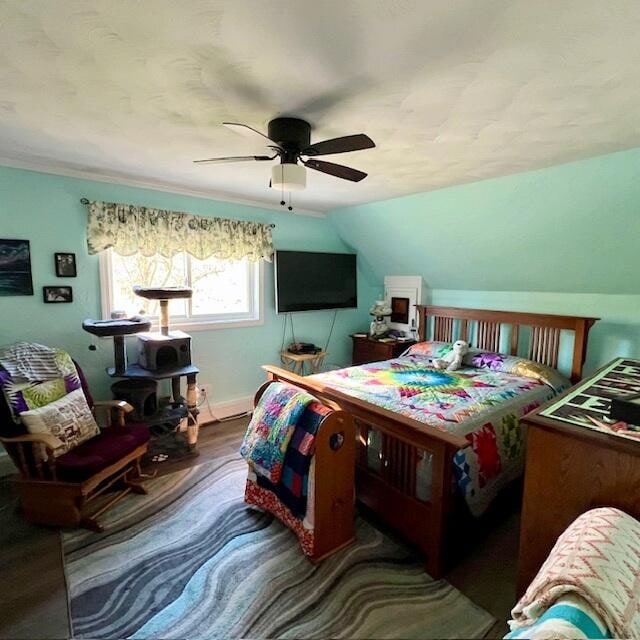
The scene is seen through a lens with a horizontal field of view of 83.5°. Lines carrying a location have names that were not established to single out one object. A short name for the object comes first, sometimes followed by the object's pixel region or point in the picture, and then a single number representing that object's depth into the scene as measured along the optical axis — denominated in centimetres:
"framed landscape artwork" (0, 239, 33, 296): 262
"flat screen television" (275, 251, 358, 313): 401
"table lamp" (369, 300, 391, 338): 454
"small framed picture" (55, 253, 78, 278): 284
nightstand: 426
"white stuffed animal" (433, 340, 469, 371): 335
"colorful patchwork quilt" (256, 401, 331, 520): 182
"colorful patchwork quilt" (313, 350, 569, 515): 200
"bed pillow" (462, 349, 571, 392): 294
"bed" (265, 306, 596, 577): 181
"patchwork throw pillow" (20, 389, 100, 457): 207
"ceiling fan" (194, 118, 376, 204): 179
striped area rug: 153
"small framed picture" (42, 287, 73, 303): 280
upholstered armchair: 204
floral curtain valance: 296
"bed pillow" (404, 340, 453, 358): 361
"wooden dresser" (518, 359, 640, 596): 120
